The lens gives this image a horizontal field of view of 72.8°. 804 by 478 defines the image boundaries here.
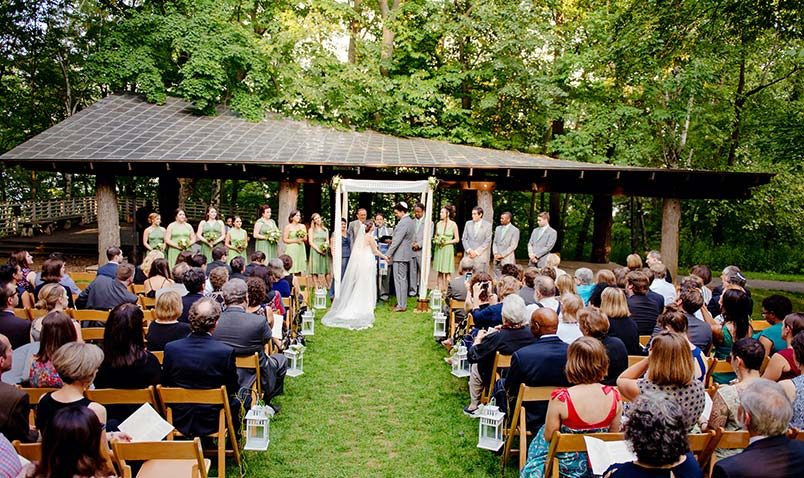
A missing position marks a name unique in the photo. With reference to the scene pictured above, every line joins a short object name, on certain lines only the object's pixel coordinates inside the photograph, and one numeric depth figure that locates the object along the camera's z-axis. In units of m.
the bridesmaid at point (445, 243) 11.37
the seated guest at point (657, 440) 2.48
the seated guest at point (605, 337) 4.51
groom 11.13
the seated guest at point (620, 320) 5.21
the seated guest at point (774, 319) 4.96
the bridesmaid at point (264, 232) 11.66
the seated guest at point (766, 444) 2.71
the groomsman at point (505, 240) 11.09
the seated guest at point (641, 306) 6.12
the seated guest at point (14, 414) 3.36
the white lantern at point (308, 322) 8.86
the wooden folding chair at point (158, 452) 3.13
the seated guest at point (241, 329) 5.17
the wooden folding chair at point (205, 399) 4.05
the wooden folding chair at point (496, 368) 5.10
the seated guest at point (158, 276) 6.81
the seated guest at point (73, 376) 3.22
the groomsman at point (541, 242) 11.10
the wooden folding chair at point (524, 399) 4.27
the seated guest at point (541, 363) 4.39
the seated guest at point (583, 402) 3.60
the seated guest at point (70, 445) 2.58
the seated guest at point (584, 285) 7.32
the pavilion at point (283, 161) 12.76
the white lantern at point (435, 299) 10.71
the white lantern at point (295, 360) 7.00
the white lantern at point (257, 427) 4.77
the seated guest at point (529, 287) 6.64
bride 10.05
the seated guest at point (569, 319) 5.26
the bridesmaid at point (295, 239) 11.43
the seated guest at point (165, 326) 4.90
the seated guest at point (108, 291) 6.54
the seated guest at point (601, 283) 6.74
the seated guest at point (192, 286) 5.77
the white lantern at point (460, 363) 6.78
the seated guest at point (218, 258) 7.80
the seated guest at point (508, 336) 5.14
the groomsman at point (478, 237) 11.19
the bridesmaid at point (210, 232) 11.49
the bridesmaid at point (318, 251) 11.87
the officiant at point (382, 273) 12.01
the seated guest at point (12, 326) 4.96
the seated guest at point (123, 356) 4.01
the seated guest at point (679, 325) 4.59
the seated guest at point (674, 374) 3.64
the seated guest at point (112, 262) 7.26
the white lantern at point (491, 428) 4.88
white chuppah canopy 10.97
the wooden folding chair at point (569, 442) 3.37
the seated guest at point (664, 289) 7.28
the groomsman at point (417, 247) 11.78
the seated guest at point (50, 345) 3.96
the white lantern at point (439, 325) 8.51
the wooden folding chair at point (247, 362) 5.14
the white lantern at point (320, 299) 10.97
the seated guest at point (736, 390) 3.80
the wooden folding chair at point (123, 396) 3.86
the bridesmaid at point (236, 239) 11.33
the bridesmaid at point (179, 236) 11.13
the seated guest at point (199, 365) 4.26
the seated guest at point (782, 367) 4.12
